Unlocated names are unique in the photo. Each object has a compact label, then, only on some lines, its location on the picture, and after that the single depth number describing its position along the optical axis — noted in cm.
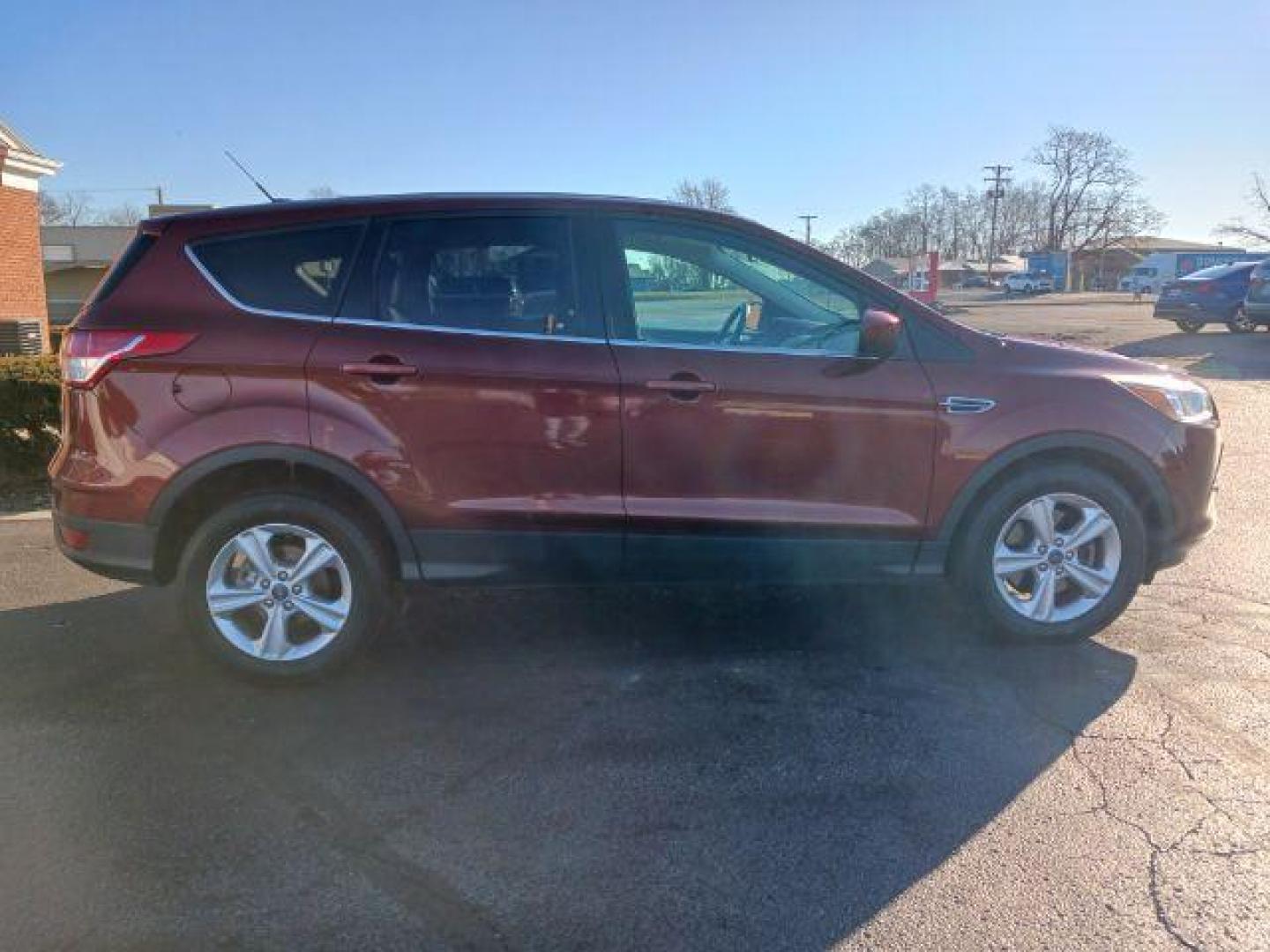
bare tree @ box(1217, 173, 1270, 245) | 6500
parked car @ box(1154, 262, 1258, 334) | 2083
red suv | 382
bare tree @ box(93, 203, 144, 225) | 7695
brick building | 1906
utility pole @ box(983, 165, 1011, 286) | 9744
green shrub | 704
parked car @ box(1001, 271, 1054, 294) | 8169
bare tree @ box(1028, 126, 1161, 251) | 10556
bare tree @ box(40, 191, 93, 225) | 8412
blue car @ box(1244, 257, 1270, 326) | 1917
